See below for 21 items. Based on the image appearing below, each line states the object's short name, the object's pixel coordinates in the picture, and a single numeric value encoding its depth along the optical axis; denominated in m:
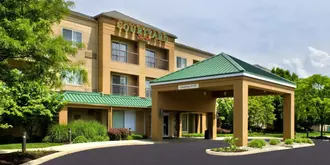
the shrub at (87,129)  24.58
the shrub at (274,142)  22.92
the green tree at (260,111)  42.66
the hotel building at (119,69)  29.12
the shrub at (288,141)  23.61
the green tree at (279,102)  50.06
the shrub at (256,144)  20.79
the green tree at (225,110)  42.38
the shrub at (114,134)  27.20
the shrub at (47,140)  23.98
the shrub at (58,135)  23.91
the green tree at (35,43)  10.76
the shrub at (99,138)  25.27
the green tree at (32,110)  22.70
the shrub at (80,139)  23.87
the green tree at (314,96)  35.41
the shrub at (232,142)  18.66
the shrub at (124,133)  27.98
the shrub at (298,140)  25.27
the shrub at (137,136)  29.46
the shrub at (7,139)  23.65
